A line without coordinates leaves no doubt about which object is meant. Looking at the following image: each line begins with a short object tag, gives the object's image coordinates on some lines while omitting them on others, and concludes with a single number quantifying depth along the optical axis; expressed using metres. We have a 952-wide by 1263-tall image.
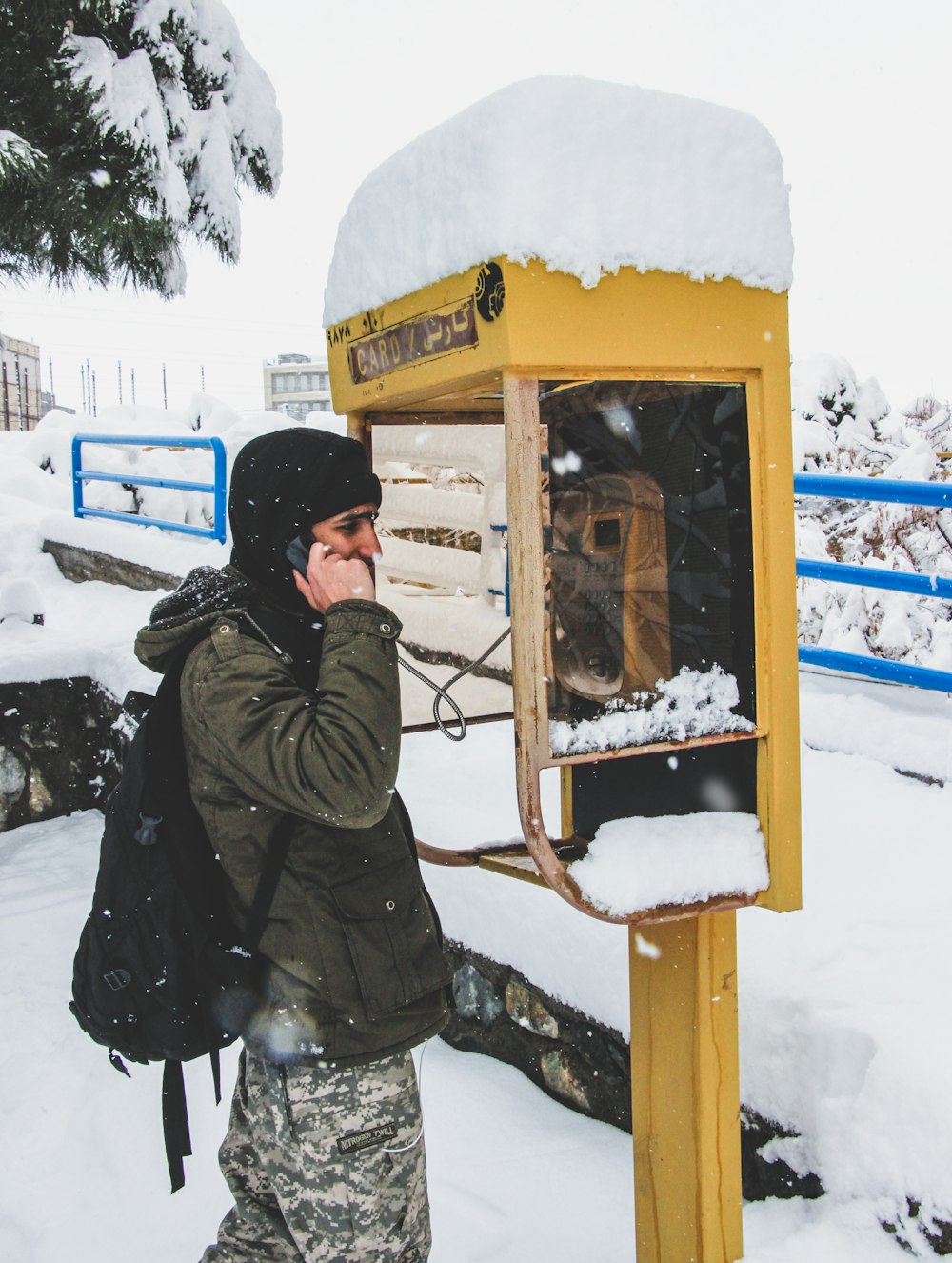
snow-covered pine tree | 4.27
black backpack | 1.43
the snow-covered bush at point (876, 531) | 5.03
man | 1.36
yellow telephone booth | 1.42
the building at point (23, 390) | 37.60
